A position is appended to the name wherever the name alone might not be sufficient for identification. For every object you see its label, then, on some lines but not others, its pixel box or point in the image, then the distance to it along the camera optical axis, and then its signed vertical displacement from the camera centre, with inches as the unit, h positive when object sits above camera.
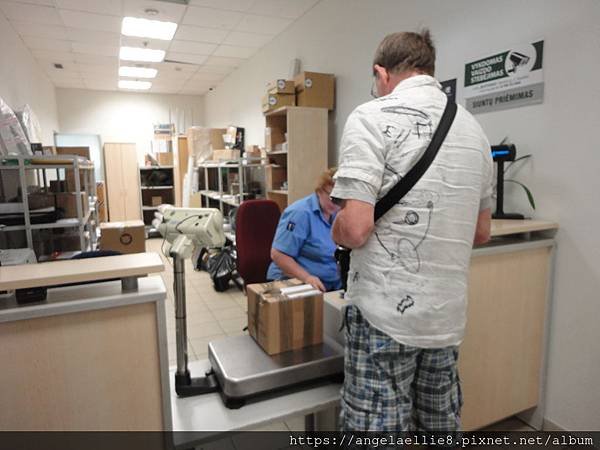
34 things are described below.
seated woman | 83.1 -13.9
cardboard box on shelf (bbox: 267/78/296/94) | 148.0 +32.6
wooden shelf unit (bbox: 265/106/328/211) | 145.4 +10.0
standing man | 40.1 -6.7
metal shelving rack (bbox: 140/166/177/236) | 328.2 -14.1
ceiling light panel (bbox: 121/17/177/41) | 173.3 +66.5
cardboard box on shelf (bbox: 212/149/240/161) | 219.8 +11.3
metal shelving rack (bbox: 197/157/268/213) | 192.4 -2.9
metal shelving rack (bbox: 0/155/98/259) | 117.5 -4.5
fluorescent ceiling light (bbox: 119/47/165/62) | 214.8 +67.3
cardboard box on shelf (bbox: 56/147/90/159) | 206.7 +12.7
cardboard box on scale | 51.3 -19.0
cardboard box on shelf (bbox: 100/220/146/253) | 181.0 -28.7
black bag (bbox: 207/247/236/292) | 176.4 -42.4
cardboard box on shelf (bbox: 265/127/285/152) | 164.1 +15.4
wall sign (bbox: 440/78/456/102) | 98.7 +21.8
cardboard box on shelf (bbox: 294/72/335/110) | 144.6 +31.2
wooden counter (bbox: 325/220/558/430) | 69.9 -27.8
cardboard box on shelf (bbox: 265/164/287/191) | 169.6 -0.7
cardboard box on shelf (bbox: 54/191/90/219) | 141.9 -10.2
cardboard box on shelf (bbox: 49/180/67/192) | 148.5 -4.2
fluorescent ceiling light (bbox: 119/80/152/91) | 297.6 +69.4
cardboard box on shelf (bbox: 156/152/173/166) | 324.2 +13.4
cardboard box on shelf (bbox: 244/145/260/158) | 197.2 +11.4
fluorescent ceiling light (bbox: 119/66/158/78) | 256.1 +68.4
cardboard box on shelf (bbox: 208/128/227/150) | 270.8 +24.9
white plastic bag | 122.9 +12.5
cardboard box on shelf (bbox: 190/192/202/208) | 271.4 -16.7
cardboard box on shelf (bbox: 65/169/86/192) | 155.5 -2.5
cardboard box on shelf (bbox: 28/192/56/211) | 131.6 -8.6
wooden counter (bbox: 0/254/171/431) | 37.6 -18.0
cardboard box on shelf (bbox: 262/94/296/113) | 149.4 +27.9
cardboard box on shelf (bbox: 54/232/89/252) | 144.9 -24.7
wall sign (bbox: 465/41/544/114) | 79.5 +20.3
